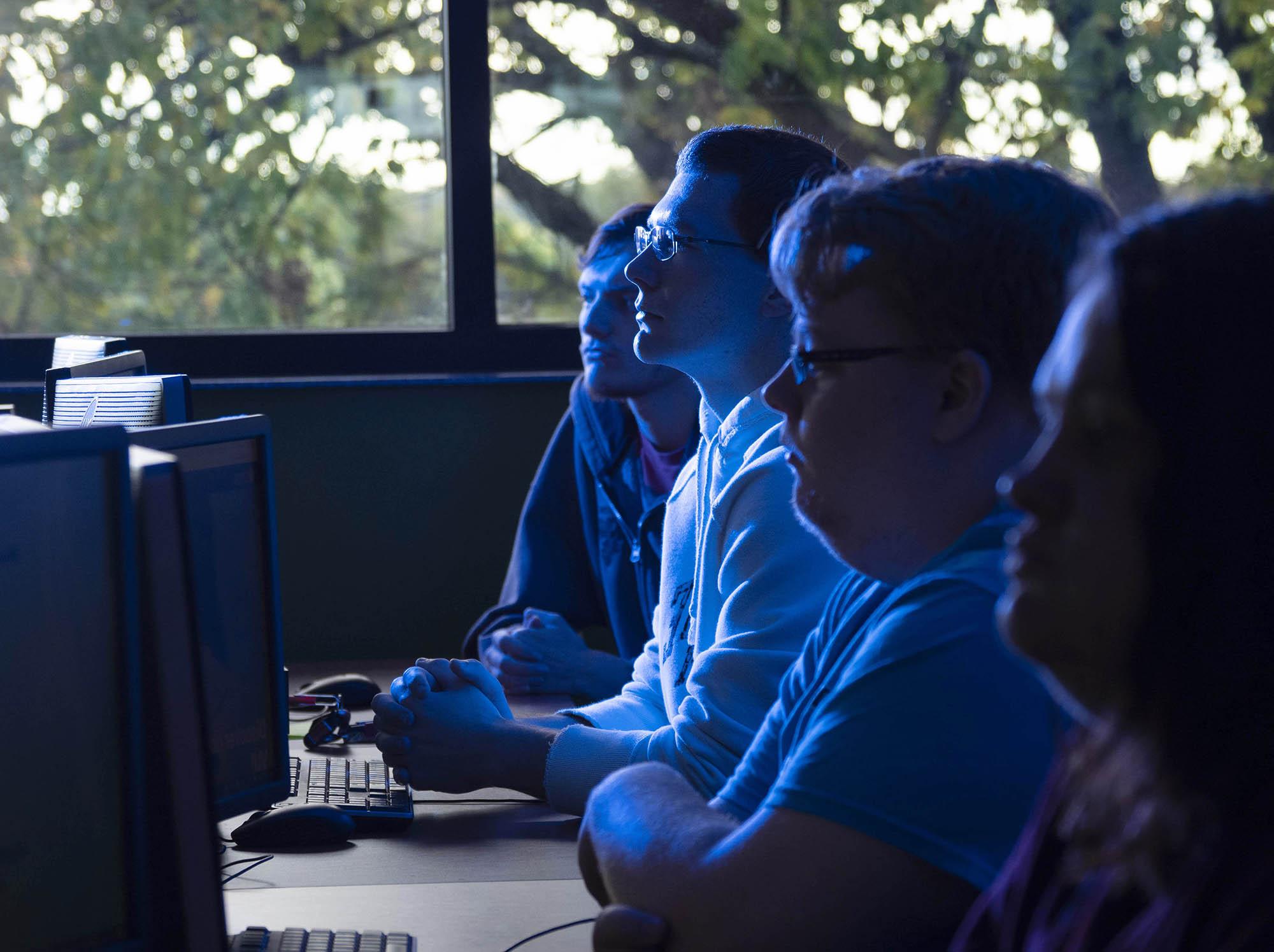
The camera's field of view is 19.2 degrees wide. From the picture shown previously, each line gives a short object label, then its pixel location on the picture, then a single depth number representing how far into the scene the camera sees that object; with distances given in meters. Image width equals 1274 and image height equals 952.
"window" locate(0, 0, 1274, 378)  5.12
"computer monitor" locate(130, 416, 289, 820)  3.11
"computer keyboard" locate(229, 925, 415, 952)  2.91
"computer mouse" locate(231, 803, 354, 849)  3.17
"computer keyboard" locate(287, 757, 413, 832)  3.23
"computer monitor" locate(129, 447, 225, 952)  2.78
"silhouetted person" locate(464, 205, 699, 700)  4.05
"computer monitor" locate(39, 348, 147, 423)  3.37
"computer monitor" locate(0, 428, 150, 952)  2.75
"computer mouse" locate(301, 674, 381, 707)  3.70
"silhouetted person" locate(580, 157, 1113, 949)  2.75
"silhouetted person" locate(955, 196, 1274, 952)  2.23
